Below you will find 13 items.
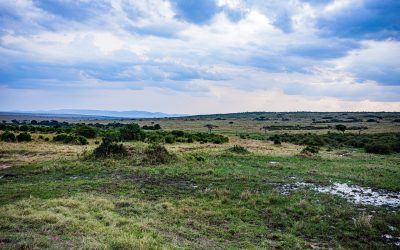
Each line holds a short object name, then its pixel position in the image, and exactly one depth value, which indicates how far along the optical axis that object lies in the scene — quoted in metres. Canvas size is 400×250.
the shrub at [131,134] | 49.94
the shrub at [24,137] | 45.12
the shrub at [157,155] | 32.16
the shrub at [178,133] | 61.15
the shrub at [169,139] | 51.88
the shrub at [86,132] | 55.47
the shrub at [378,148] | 47.66
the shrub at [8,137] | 44.22
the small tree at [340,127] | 86.84
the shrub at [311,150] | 43.53
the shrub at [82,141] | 47.42
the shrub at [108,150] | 33.81
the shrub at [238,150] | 40.34
